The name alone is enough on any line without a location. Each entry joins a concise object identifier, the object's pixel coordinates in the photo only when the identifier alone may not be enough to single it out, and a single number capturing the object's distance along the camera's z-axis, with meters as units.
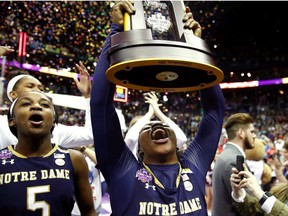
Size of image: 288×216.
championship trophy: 1.24
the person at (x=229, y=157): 2.99
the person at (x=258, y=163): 4.32
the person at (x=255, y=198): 2.11
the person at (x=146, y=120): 2.73
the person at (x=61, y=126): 2.15
